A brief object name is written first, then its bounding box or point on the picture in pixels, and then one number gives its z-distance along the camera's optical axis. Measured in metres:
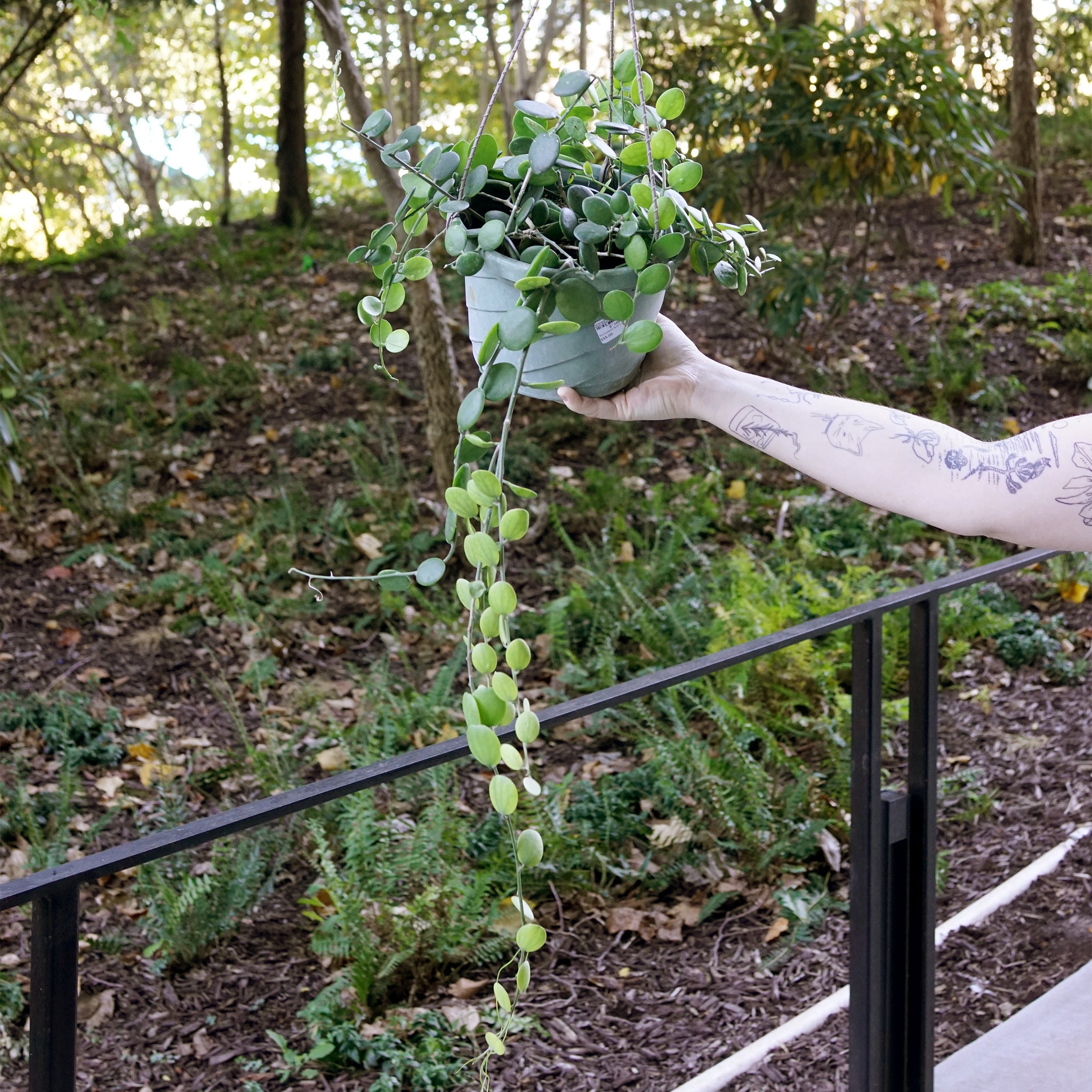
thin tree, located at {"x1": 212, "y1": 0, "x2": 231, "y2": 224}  8.46
